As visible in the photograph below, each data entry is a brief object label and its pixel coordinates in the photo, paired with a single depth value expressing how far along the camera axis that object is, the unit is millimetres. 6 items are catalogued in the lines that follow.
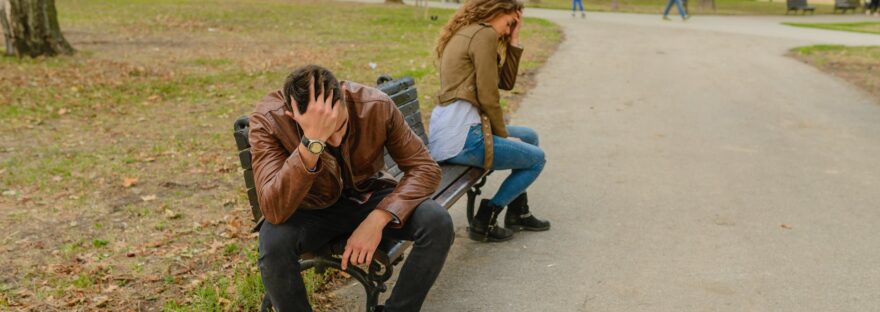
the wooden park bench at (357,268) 3508
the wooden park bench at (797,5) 32188
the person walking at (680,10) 25034
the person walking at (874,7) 33988
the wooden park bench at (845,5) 34000
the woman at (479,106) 4648
